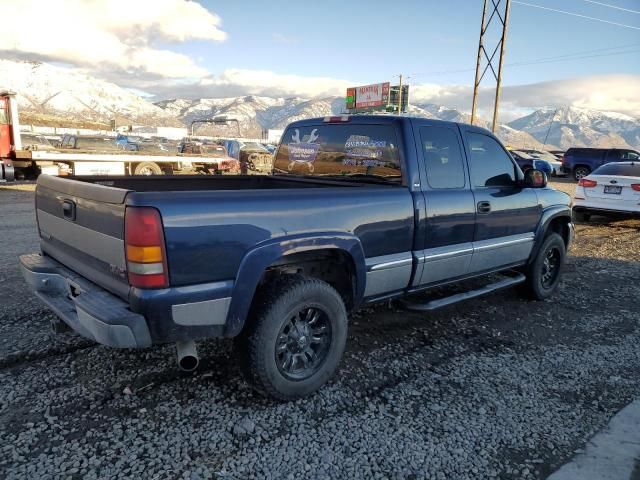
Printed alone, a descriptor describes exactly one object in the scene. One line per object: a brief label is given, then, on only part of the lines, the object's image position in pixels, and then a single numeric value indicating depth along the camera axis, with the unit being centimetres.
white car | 987
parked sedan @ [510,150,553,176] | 2502
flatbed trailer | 1535
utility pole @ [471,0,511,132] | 2355
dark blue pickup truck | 255
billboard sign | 6122
